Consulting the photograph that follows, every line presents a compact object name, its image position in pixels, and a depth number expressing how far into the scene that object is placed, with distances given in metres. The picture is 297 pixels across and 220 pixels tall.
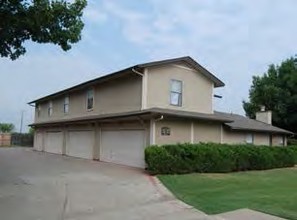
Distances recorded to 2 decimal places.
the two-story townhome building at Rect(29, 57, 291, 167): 12.06
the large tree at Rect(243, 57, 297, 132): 24.02
